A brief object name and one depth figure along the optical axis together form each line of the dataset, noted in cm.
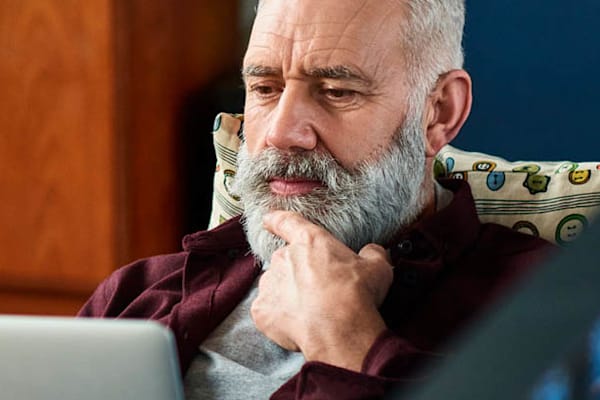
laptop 108
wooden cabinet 231
